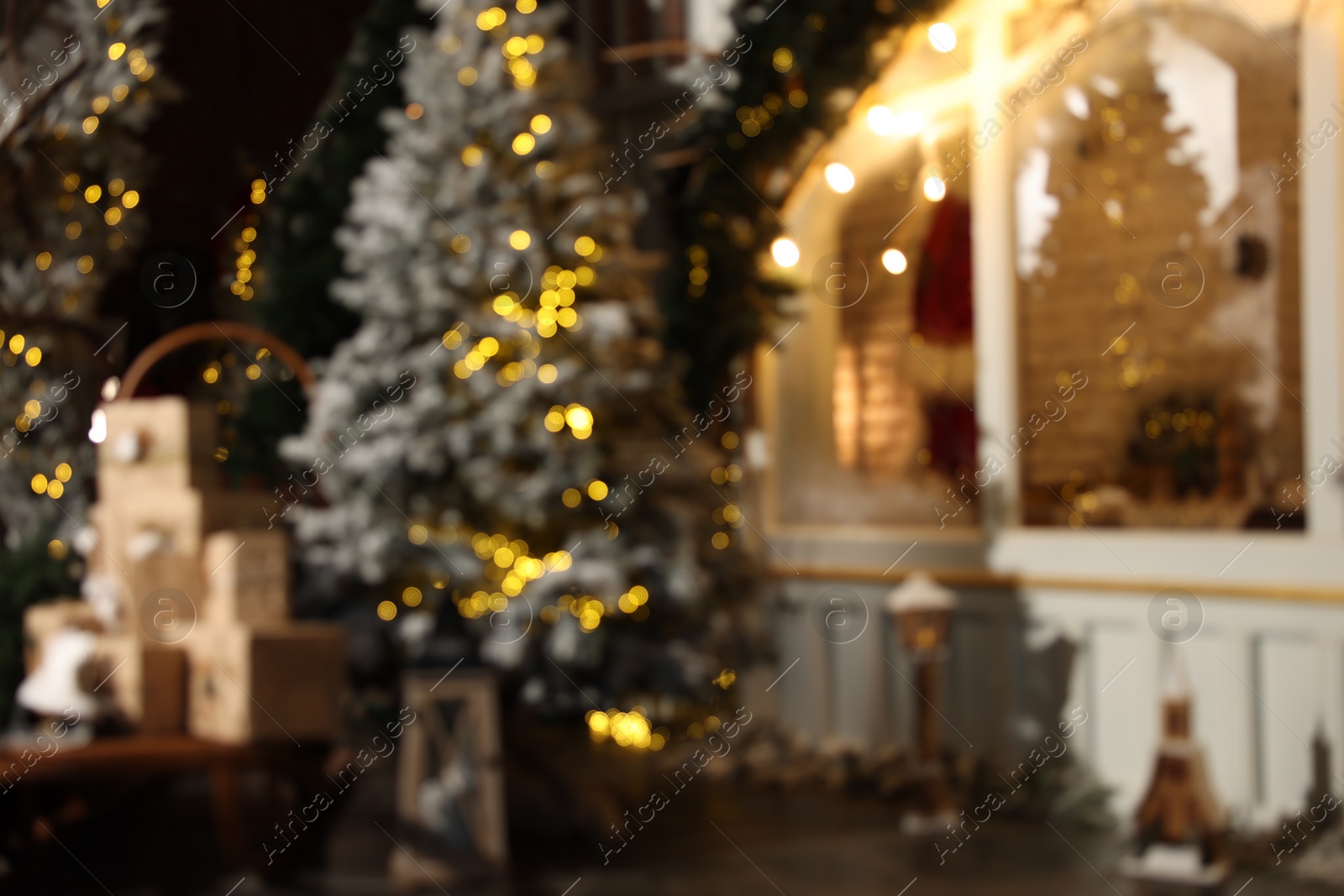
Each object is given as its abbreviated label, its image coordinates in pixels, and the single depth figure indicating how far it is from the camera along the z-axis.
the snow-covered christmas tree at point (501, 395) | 3.97
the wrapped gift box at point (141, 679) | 3.69
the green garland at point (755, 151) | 4.86
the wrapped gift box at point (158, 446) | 3.87
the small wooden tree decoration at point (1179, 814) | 3.53
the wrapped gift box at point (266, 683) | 3.60
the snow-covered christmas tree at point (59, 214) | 5.14
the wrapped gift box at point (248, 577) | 3.69
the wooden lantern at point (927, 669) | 4.25
